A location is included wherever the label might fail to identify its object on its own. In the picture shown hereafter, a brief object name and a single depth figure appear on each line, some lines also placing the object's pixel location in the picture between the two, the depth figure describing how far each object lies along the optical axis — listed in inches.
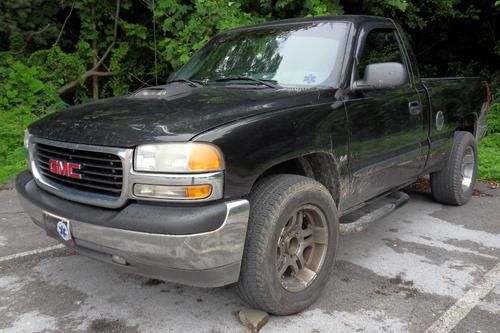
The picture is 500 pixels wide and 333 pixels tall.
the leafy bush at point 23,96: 320.5
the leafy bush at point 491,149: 260.2
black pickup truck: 96.5
